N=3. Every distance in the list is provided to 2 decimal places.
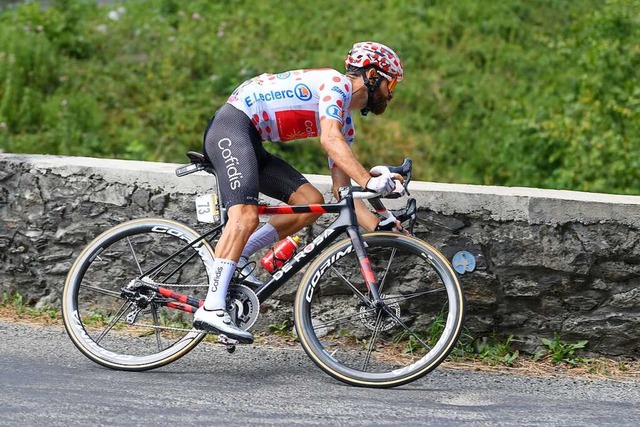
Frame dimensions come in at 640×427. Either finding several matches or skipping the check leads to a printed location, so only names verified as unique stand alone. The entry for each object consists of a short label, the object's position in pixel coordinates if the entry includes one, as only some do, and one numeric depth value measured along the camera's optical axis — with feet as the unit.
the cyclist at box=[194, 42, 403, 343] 31.50
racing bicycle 32.07
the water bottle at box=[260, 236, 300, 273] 33.42
